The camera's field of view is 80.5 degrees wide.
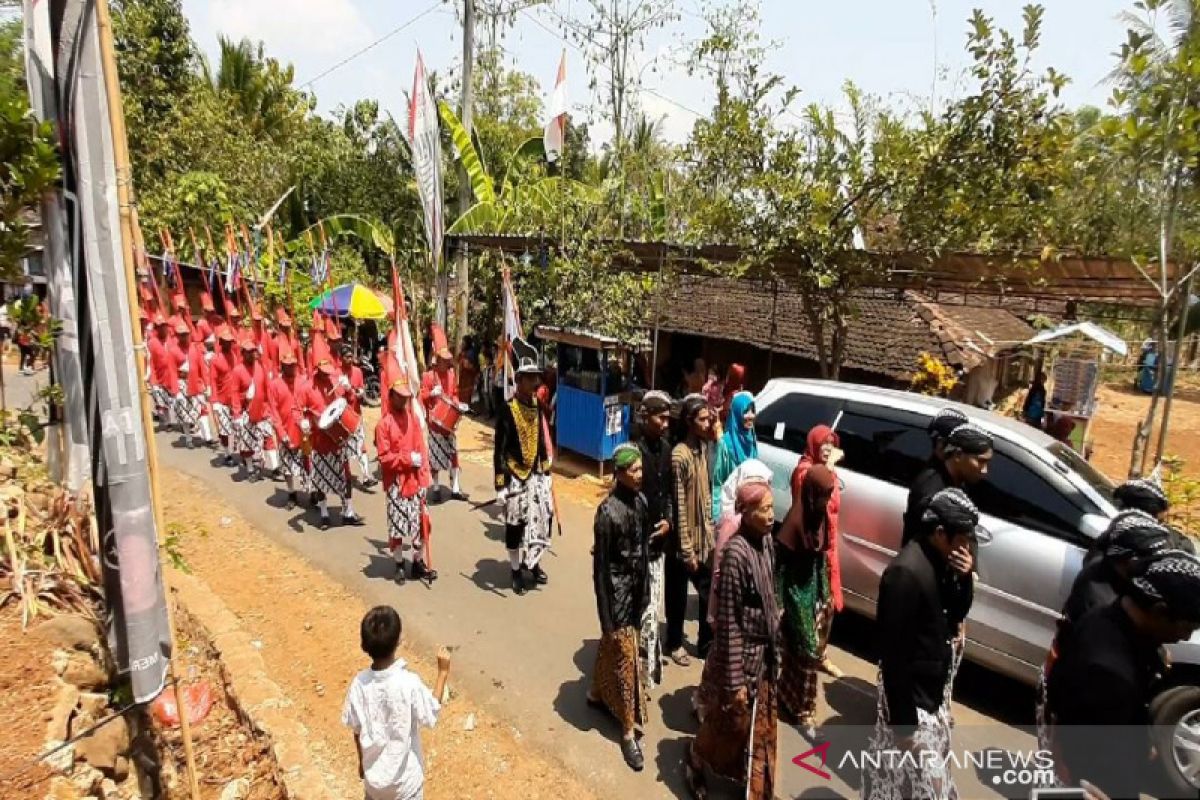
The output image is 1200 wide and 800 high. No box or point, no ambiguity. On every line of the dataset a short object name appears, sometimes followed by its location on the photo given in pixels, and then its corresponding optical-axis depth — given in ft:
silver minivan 14.21
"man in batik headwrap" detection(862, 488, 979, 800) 9.78
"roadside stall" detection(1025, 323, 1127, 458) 29.63
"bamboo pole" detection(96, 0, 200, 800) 8.61
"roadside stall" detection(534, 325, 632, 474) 32.24
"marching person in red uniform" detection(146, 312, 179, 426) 34.30
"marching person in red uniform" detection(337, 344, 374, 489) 25.34
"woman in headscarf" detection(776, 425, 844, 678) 14.19
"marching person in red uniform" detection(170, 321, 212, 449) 33.09
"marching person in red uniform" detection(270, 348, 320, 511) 25.18
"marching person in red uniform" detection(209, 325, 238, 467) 30.37
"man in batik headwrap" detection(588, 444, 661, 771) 13.09
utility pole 43.75
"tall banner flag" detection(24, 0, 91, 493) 8.75
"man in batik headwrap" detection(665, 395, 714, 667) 15.76
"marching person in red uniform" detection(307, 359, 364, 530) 24.41
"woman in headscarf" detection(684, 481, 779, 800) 11.10
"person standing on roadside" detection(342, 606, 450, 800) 9.44
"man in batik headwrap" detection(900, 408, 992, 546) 12.86
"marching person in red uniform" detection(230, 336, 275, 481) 28.63
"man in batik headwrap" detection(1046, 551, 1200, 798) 7.73
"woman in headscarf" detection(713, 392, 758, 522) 18.07
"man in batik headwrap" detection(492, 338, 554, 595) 20.45
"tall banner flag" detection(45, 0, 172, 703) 8.52
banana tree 40.54
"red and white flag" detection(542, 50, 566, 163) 37.63
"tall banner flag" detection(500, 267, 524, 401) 26.25
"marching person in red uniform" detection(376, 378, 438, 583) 20.27
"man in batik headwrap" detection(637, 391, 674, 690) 15.31
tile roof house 37.22
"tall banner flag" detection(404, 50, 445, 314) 29.12
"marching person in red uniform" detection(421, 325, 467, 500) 27.02
